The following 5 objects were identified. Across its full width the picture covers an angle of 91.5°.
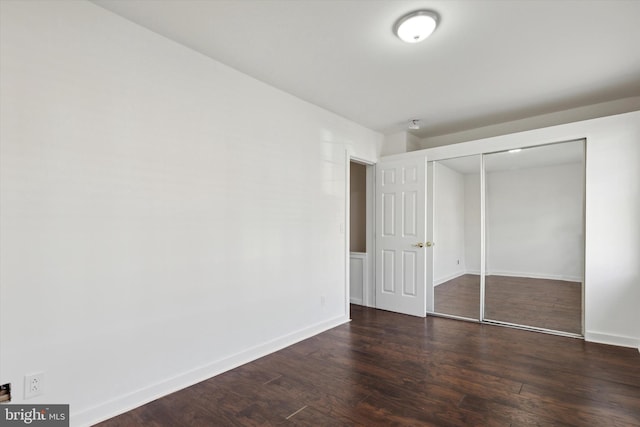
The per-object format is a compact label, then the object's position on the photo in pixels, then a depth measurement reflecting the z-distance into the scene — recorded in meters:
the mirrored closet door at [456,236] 4.11
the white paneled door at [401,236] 4.16
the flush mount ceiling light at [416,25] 2.04
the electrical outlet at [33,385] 1.70
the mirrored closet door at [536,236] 3.53
